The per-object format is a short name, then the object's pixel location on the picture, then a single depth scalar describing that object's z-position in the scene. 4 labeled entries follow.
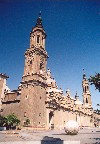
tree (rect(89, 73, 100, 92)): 18.30
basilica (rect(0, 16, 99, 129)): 38.44
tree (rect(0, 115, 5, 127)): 35.22
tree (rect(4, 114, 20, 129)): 34.53
